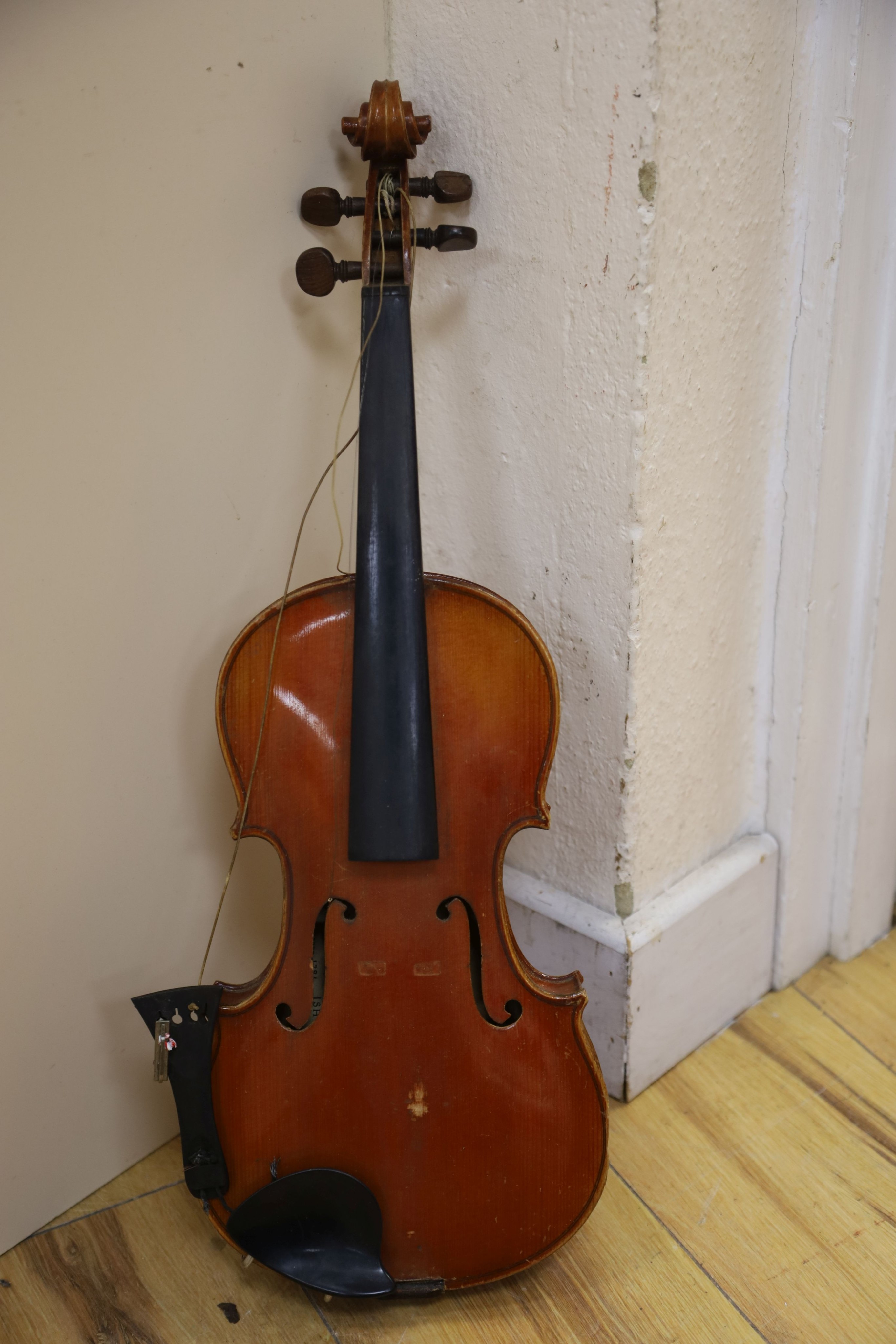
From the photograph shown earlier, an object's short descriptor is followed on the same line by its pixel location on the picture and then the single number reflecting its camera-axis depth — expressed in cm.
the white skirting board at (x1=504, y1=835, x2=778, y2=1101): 124
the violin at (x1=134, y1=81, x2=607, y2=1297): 93
